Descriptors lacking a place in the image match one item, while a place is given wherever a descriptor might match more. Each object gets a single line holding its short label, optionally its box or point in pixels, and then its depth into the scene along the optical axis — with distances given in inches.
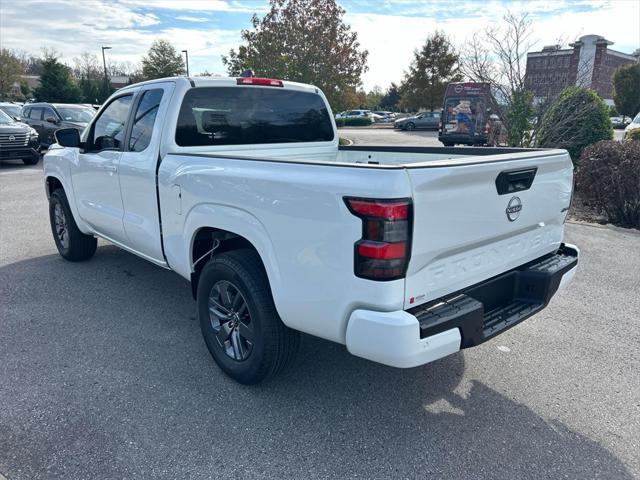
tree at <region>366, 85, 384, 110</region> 3358.8
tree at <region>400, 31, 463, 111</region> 1668.3
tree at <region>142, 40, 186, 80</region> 2017.7
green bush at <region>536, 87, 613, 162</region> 388.2
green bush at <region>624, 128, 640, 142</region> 449.1
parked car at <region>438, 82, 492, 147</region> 796.0
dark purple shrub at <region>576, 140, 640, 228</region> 289.0
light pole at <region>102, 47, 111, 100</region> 1922.5
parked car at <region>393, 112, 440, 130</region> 1496.1
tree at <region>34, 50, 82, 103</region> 1638.8
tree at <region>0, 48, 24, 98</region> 1894.7
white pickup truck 90.4
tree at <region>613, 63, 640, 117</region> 1756.9
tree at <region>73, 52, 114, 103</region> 1925.4
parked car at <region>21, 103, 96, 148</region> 629.0
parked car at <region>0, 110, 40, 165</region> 544.4
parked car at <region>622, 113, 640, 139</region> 500.8
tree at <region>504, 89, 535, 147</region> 397.7
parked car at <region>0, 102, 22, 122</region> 784.7
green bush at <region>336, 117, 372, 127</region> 1923.0
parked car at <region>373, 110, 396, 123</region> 2214.3
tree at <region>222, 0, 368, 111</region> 863.7
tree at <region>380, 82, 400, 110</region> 3284.9
